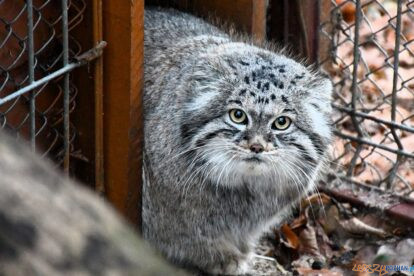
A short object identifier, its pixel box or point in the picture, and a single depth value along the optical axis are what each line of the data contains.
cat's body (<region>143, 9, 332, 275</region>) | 6.45
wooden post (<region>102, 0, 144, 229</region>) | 6.59
